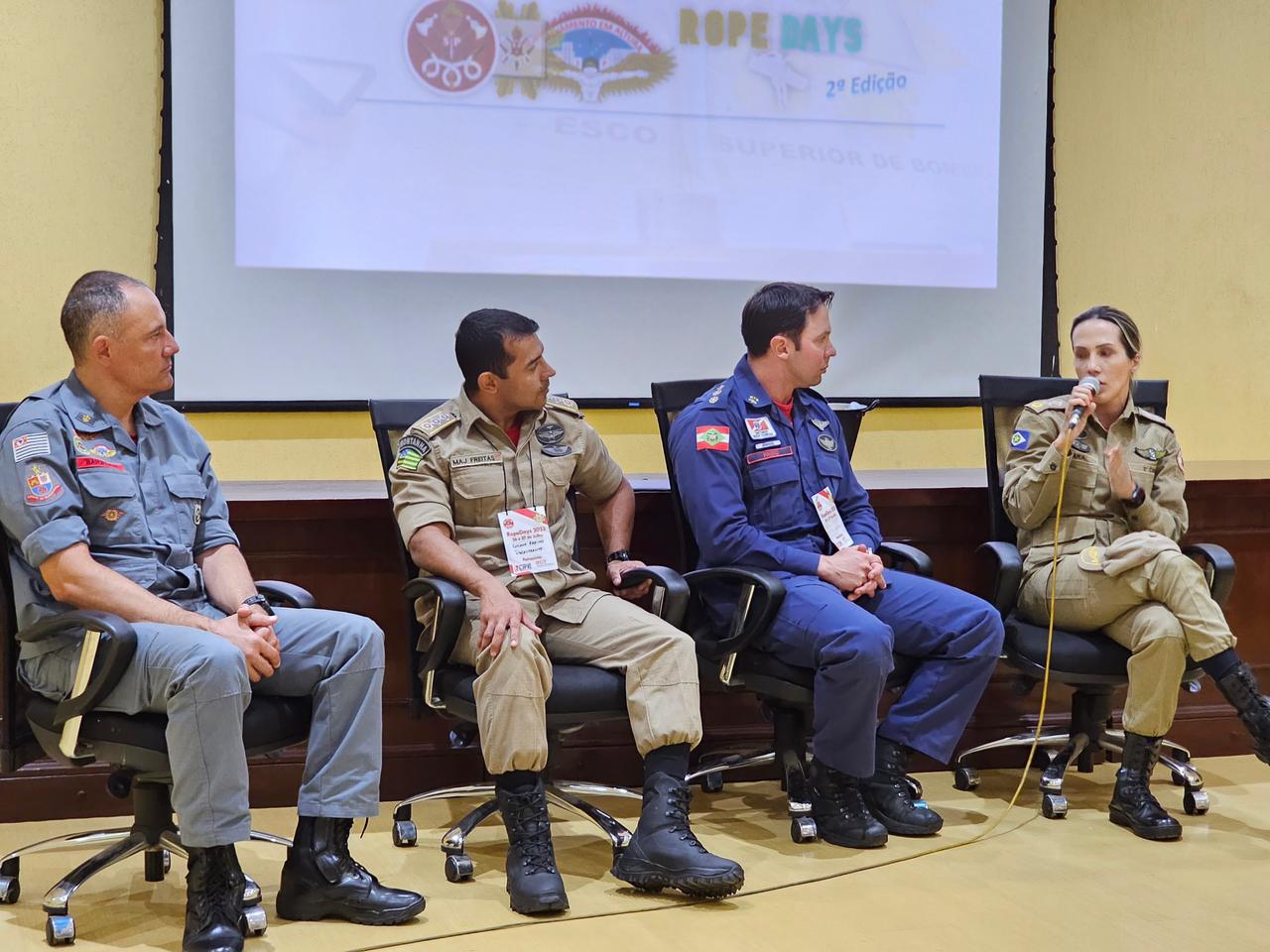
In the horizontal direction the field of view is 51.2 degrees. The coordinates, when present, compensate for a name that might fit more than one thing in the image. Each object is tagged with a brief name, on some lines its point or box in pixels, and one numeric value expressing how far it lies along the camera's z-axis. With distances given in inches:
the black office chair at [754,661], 119.0
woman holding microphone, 125.2
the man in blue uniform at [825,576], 116.7
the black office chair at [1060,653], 128.0
